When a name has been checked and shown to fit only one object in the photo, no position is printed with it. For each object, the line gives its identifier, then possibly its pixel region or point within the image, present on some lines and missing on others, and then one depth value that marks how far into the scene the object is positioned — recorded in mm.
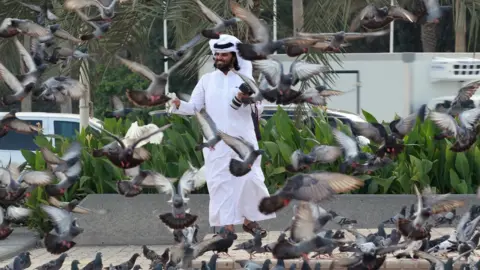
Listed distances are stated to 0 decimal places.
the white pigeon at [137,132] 19234
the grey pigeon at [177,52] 21437
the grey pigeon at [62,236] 17578
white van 38062
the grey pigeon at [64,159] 20437
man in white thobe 19078
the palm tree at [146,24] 25000
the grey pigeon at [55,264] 16859
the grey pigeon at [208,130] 18516
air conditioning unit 41250
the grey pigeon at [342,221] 19734
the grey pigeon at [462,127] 19469
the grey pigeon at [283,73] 17953
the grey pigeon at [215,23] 18631
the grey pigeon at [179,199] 16797
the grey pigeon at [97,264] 16187
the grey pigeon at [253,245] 17141
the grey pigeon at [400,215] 17950
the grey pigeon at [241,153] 17609
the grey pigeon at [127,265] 16812
